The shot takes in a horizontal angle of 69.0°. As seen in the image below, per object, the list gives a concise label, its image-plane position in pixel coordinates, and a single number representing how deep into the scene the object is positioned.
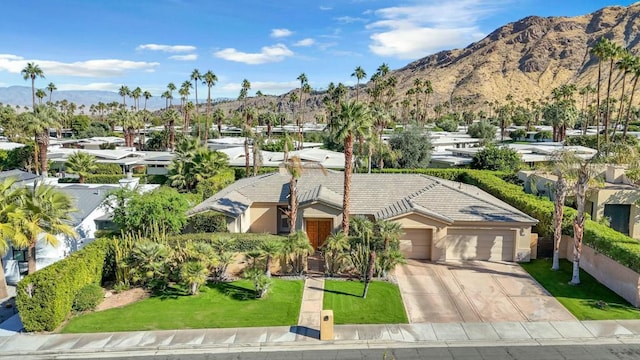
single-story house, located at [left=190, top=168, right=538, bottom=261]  25.77
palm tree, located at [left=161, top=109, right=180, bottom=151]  69.89
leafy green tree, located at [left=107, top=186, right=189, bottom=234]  24.44
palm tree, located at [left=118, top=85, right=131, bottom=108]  127.62
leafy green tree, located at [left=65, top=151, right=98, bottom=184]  41.31
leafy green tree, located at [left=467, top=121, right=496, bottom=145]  82.97
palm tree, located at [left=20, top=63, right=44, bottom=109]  90.31
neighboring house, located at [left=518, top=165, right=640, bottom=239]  29.16
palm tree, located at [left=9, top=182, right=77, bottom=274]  18.86
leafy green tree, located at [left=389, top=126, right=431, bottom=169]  48.62
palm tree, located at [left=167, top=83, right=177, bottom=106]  111.78
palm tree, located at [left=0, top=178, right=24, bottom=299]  18.19
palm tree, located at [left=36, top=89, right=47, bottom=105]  115.59
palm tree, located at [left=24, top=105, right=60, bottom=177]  42.00
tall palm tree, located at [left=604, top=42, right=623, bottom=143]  47.31
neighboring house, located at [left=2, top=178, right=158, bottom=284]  22.95
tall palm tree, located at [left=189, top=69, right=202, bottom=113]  90.75
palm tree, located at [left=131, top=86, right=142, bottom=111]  117.22
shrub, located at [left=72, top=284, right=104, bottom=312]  19.22
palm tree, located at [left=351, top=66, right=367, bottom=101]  81.50
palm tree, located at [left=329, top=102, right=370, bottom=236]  24.50
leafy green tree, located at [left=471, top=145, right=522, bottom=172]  45.38
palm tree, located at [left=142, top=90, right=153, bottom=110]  118.94
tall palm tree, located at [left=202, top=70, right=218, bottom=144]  86.12
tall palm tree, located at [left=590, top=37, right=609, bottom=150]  47.72
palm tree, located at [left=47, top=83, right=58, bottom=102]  123.62
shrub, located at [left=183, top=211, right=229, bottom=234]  27.42
